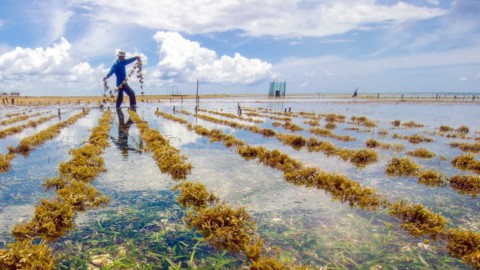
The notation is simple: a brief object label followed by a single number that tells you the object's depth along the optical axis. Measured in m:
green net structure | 134.24
